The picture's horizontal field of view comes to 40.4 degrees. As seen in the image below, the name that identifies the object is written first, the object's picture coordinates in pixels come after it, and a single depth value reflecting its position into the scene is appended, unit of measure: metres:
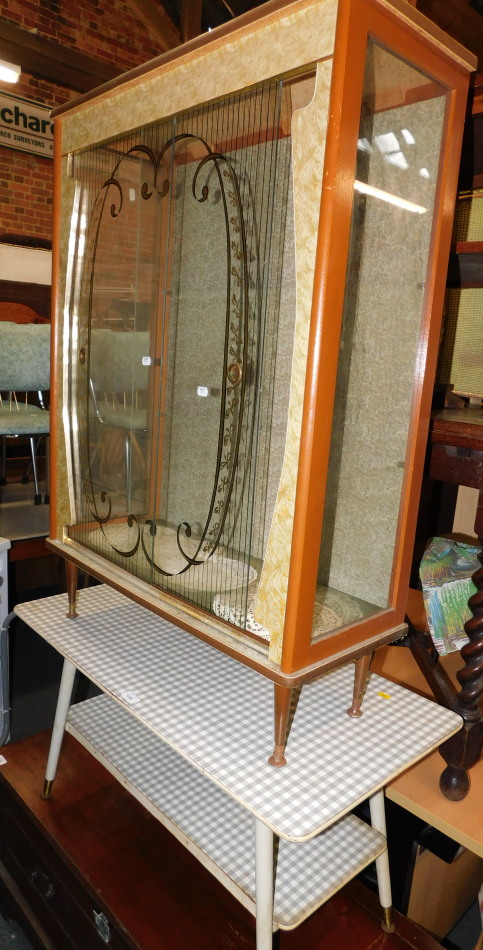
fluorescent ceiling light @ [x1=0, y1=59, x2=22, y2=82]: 4.05
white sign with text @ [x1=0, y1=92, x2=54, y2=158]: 4.58
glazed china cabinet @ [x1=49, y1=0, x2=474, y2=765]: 0.86
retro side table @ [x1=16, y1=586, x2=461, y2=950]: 0.95
